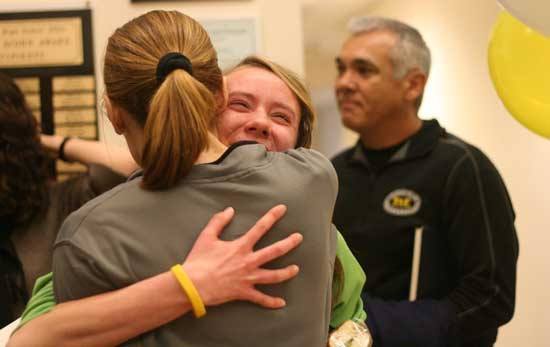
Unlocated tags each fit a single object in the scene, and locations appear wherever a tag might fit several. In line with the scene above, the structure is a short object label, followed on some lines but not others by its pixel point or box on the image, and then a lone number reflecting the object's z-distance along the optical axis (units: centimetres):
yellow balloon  296
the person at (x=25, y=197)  291
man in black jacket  323
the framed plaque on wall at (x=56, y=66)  364
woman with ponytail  226
